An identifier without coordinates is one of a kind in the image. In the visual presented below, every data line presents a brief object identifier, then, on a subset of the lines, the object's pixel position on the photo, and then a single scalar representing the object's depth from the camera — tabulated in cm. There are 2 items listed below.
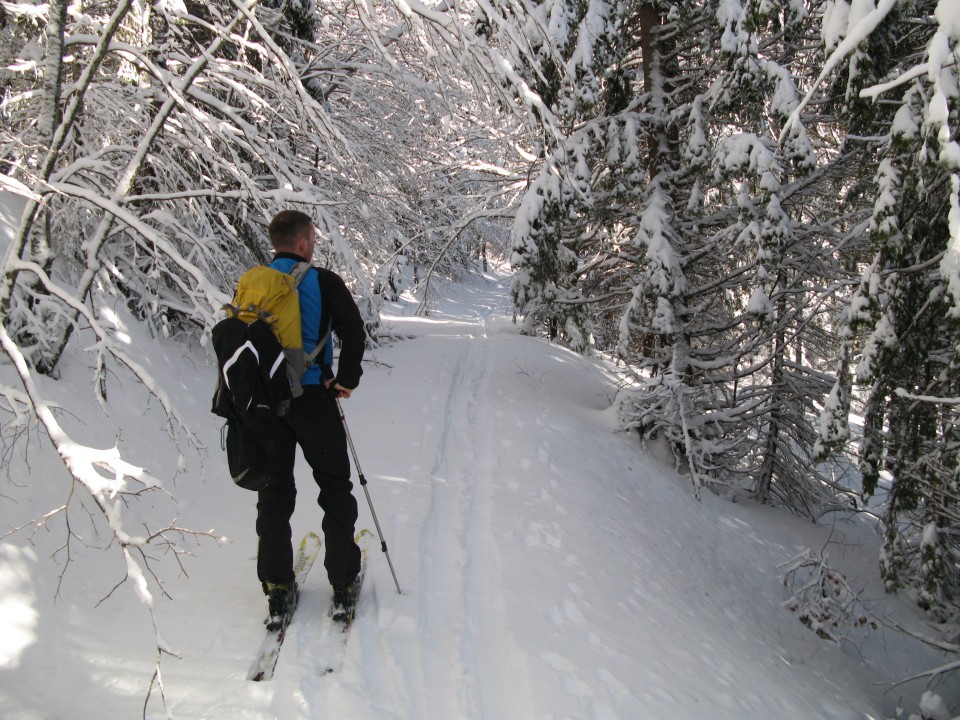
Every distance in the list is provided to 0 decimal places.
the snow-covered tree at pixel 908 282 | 375
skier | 340
